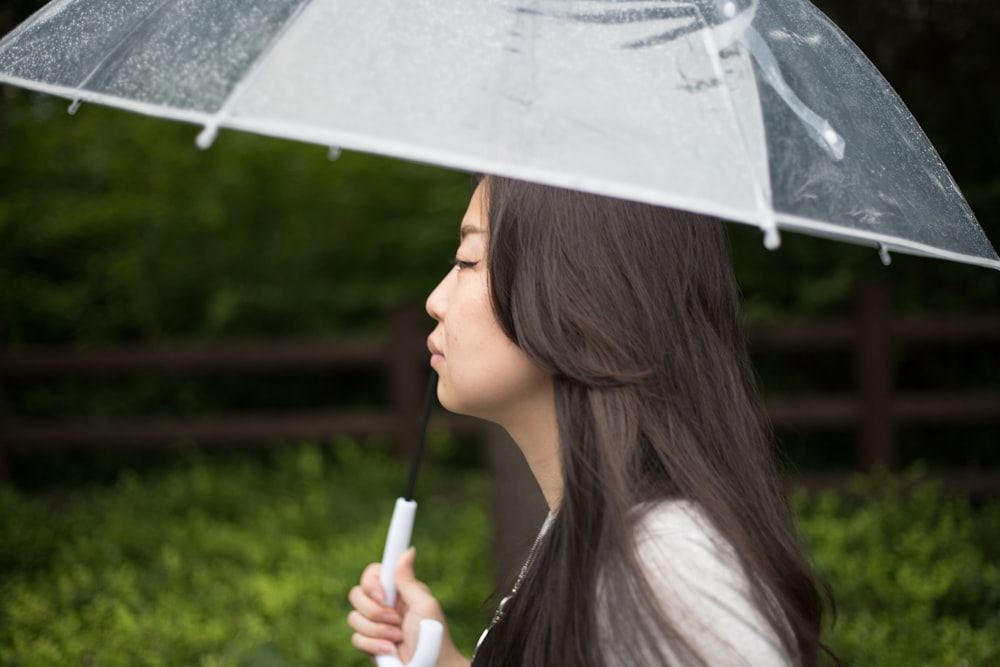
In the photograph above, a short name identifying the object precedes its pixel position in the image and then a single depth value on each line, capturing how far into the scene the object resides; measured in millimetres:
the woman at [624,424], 1449
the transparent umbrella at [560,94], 1370
